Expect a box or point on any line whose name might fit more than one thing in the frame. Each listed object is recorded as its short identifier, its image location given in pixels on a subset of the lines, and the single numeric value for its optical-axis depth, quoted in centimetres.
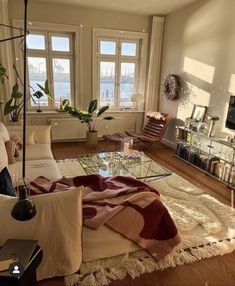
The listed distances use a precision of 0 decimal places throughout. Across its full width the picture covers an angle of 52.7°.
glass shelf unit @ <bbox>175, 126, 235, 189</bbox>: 358
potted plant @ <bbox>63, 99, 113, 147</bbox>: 490
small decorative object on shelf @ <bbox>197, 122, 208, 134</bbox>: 414
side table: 123
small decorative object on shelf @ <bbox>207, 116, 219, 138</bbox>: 388
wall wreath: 501
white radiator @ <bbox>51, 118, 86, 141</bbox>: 530
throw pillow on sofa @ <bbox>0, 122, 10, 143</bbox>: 304
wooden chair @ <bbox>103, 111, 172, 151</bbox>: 480
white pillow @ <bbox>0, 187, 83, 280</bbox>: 152
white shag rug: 184
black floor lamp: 121
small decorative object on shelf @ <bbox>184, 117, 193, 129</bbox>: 443
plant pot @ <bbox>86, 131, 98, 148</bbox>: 513
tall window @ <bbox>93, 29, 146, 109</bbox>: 544
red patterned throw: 186
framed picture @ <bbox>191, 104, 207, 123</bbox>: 430
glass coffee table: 300
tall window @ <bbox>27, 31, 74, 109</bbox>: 504
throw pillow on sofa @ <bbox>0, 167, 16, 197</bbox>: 176
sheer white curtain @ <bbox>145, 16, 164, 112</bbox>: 539
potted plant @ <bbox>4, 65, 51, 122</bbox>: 446
